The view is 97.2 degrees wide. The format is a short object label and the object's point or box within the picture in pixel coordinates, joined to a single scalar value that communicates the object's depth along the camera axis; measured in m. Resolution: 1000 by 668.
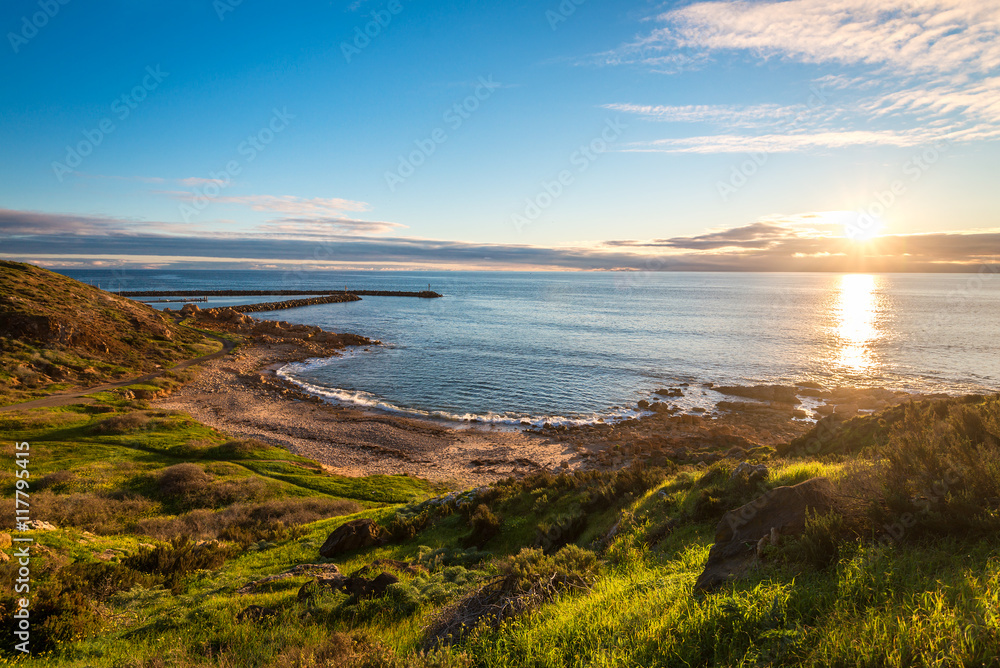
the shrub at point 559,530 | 11.47
